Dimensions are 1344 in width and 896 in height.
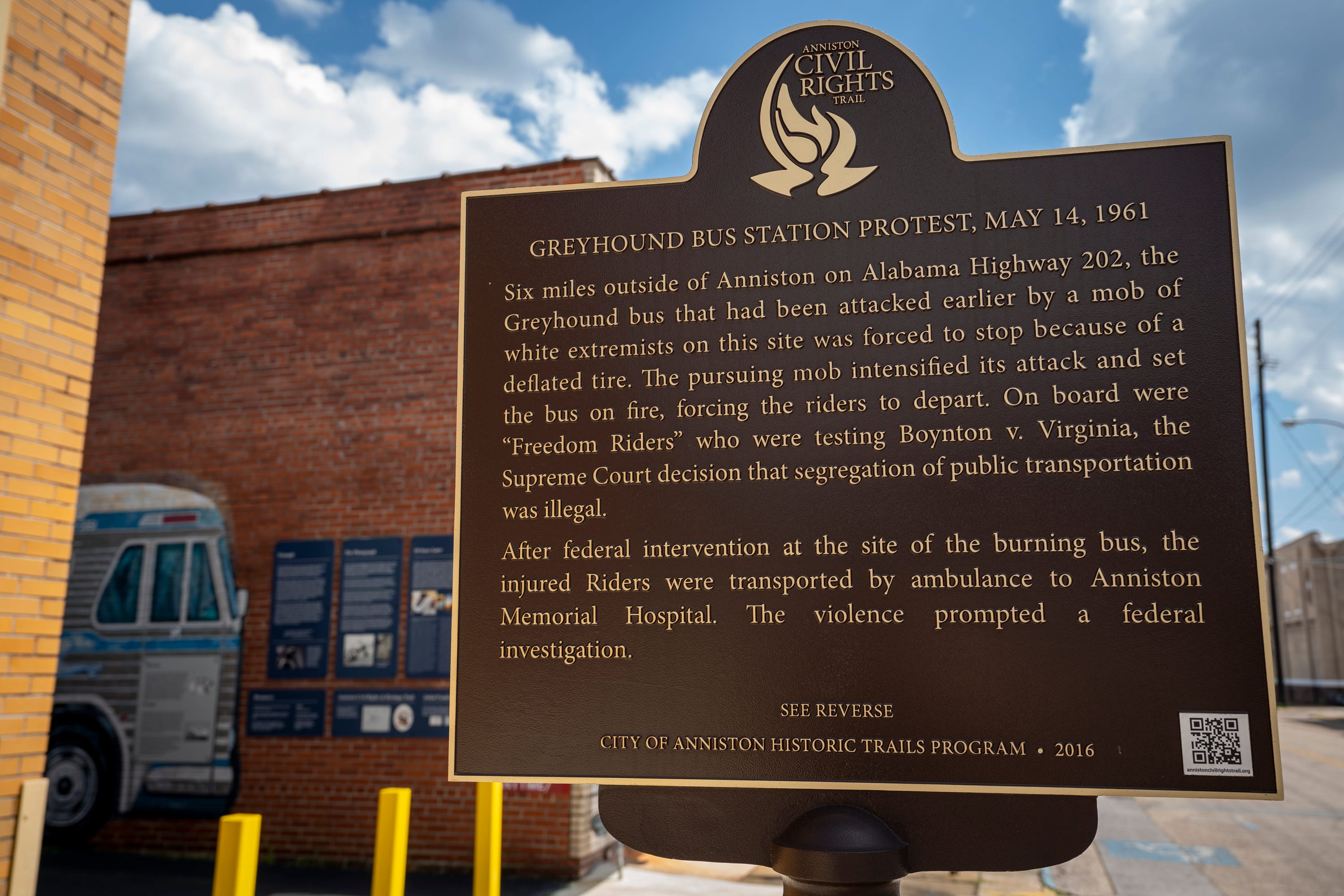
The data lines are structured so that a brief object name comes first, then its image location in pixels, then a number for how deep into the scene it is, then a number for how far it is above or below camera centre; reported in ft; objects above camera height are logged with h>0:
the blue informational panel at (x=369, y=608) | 29.19 -0.55
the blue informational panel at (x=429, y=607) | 28.73 -0.49
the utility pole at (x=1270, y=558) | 116.57 +6.40
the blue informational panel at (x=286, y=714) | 29.35 -4.03
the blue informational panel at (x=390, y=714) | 28.50 -3.89
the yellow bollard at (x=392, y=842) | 15.11 -4.27
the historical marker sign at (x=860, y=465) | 7.40 +1.17
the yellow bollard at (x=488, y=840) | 17.67 -4.89
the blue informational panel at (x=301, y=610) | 29.81 -0.64
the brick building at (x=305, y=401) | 28.78 +6.55
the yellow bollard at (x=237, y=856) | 11.88 -3.52
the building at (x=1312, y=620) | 122.42 -2.42
